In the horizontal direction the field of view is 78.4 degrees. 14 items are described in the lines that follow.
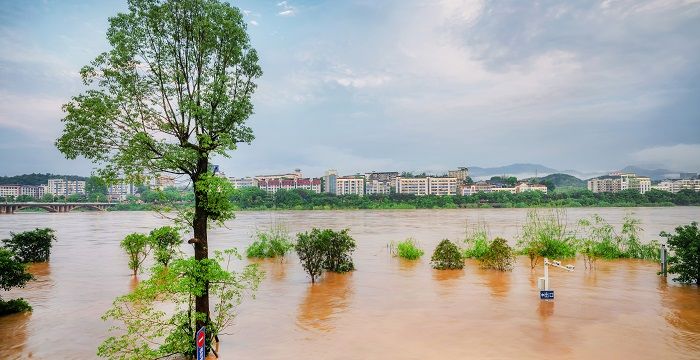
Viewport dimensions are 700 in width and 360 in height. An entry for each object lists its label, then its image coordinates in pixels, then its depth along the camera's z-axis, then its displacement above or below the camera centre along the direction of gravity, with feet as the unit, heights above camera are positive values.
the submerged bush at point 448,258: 55.77 -8.79
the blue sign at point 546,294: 36.14 -8.75
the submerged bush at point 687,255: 42.80 -6.66
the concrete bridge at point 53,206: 297.49 -10.45
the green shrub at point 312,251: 48.96 -6.97
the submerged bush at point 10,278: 36.11 -7.29
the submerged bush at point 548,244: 59.41 -7.57
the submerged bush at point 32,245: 62.64 -7.86
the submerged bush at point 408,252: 65.21 -9.34
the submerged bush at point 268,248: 66.33 -8.98
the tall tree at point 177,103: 22.84 +5.03
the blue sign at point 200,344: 19.72 -7.08
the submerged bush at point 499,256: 53.36 -8.26
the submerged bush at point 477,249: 63.01 -8.81
